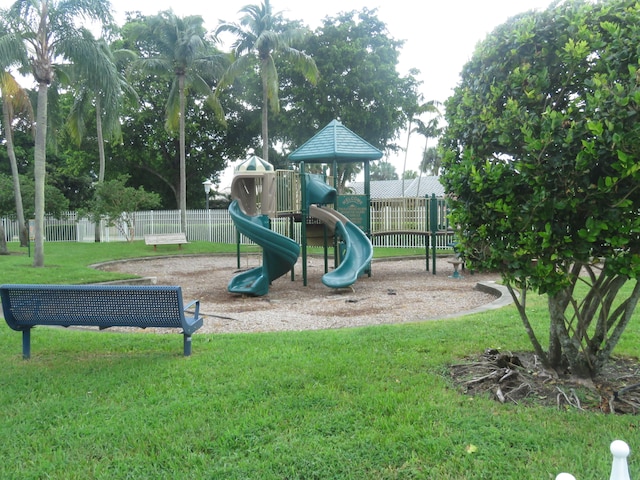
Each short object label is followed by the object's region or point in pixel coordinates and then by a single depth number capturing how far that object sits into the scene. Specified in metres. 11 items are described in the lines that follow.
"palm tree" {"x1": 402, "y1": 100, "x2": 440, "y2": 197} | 35.60
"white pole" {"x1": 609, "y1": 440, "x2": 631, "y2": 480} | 1.47
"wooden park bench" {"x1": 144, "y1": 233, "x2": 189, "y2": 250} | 22.50
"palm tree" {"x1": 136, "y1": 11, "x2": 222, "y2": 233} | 25.94
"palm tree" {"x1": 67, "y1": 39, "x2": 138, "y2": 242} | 16.77
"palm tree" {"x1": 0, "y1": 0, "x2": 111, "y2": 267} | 14.30
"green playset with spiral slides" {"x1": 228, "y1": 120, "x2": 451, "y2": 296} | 11.47
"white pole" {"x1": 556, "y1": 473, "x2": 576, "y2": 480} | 1.37
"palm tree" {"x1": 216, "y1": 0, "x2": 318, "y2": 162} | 25.23
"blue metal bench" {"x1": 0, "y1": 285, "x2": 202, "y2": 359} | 4.83
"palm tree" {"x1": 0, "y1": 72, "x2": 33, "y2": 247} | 18.23
